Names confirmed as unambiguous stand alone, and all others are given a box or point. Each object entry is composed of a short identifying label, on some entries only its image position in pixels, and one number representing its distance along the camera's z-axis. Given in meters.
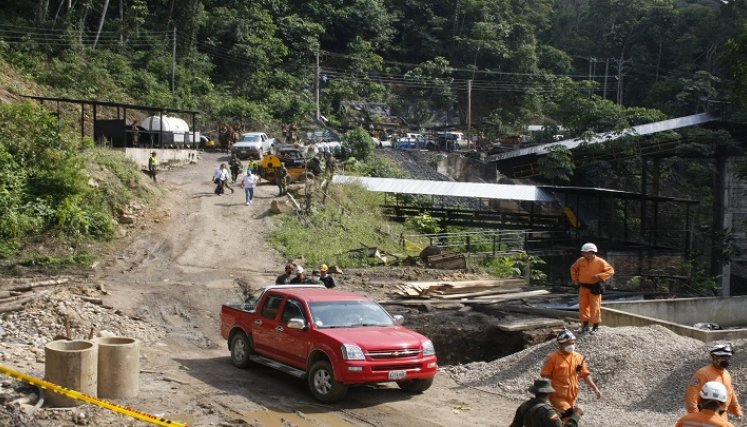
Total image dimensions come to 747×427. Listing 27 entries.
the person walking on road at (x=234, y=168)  34.53
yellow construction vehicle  35.44
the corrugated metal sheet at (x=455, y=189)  36.62
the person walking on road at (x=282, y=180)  31.45
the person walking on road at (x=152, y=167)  31.58
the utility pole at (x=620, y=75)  75.86
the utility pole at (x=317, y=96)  64.31
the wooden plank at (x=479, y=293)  20.30
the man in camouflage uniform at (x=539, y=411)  6.87
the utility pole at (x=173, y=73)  57.34
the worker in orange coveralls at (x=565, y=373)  8.75
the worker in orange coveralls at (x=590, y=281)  12.99
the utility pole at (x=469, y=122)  66.71
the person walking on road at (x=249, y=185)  30.16
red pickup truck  11.30
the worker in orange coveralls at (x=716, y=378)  7.64
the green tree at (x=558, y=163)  44.91
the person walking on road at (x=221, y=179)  32.12
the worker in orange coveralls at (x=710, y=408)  6.23
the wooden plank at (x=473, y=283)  21.99
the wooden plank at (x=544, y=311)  16.30
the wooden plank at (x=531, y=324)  15.77
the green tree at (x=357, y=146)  44.38
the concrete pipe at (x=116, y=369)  10.62
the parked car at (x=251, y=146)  44.50
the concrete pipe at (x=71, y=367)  10.06
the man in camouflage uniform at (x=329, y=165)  34.64
